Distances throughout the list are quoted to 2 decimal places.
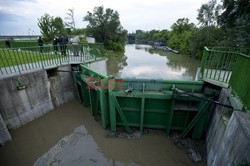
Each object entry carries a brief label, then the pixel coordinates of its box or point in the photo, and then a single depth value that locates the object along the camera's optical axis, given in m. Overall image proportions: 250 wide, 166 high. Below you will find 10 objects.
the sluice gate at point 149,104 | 3.91
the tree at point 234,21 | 6.36
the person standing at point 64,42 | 7.00
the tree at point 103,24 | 26.52
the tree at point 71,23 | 24.19
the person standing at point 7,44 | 11.24
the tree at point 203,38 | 16.49
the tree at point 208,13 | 18.28
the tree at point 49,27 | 19.40
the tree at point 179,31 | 36.12
